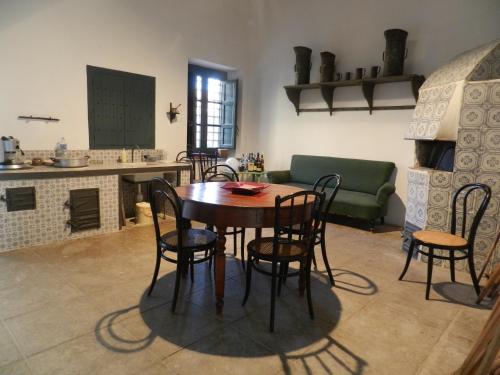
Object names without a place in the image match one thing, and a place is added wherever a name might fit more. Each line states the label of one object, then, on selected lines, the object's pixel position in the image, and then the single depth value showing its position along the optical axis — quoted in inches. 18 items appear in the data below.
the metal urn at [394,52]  165.9
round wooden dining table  82.0
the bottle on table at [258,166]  217.6
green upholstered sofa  168.1
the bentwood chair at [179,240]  85.7
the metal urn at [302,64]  205.5
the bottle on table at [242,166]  221.4
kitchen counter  128.3
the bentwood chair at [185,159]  193.1
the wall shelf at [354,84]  169.0
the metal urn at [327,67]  195.5
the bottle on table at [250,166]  216.5
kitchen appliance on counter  135.0
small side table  214.1
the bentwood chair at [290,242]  81.8
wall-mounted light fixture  198.4
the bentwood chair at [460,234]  100.0
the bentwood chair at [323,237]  100.8
